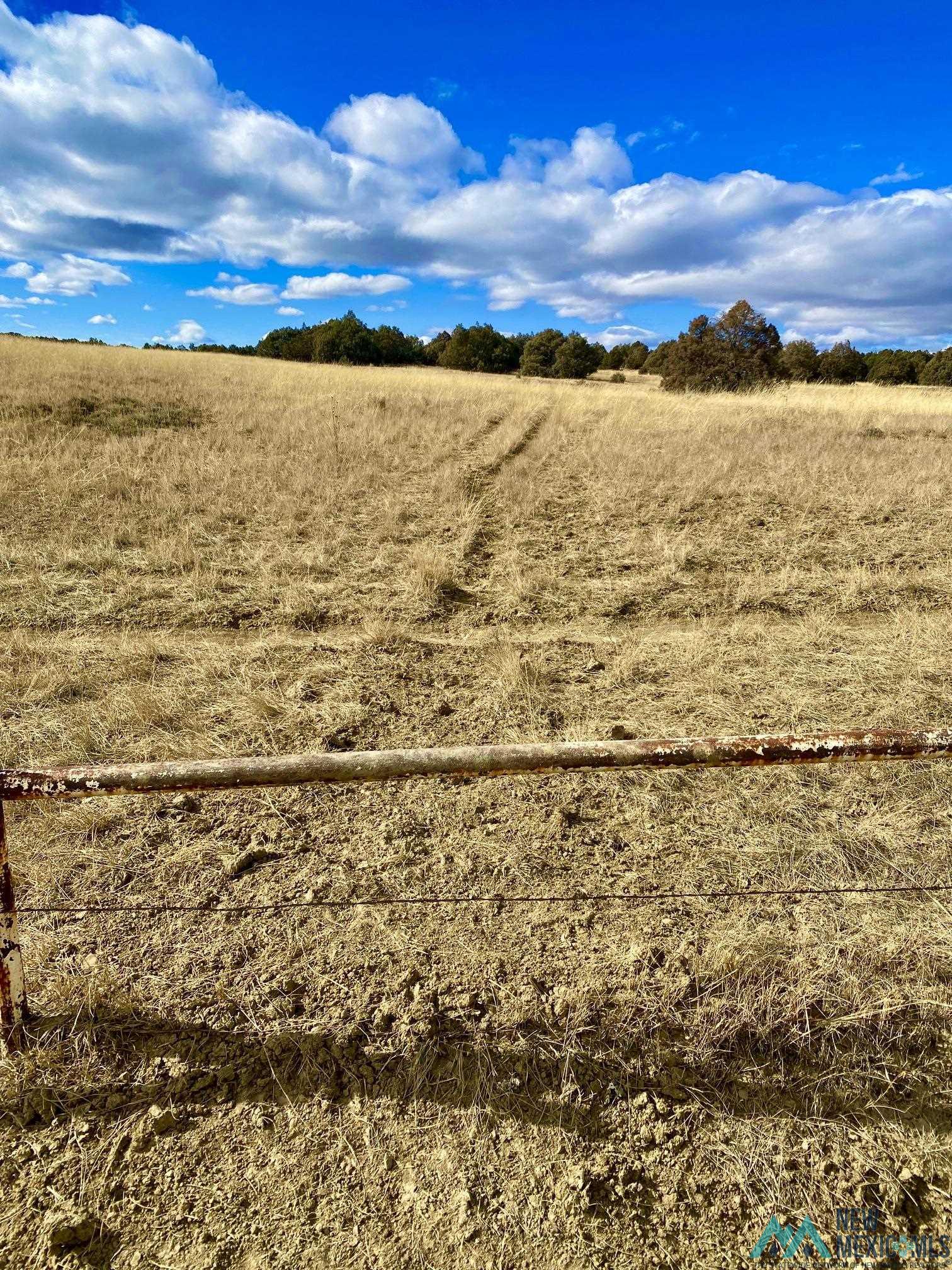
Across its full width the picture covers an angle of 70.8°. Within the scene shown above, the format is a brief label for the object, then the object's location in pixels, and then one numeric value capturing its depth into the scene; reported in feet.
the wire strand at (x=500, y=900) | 8.43
